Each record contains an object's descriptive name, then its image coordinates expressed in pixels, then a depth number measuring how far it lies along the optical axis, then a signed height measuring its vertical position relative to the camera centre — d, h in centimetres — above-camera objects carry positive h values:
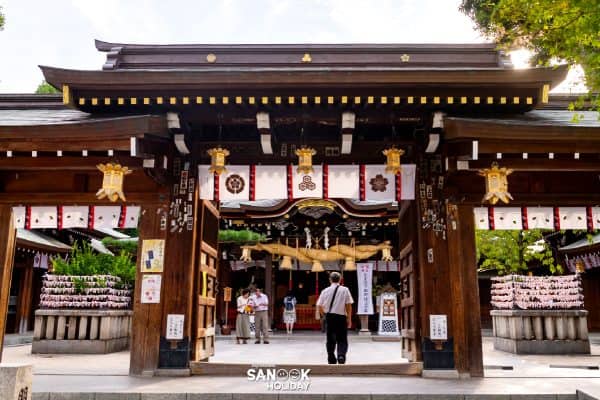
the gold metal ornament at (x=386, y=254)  2113 +191
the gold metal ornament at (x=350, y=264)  2140 +150
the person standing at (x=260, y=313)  1627 -47
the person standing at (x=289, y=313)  2119 -57
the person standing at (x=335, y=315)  967 -29
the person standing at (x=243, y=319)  1677 -69
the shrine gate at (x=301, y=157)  823 +246
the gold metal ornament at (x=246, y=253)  2170 +193
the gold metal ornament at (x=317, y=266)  2191 +143
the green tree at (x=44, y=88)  3783 +1550
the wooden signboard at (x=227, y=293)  2153 +22
